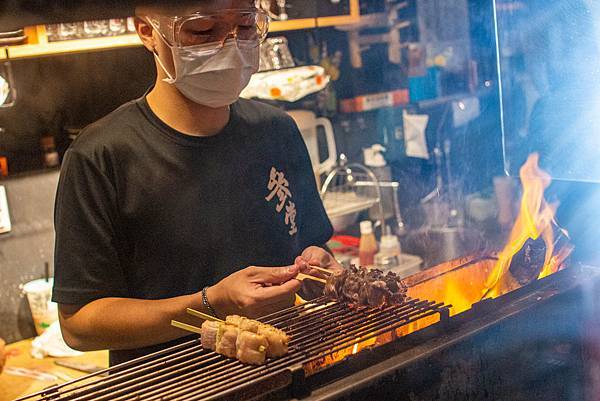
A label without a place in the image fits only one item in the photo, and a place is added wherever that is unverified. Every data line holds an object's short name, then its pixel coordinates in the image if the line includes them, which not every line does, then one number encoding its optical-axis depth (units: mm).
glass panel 2621
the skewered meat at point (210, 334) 1903
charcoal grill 1686
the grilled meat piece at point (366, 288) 2125
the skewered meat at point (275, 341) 1835
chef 2250
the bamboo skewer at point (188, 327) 1942
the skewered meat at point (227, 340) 1851
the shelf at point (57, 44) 3754
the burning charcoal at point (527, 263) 2662
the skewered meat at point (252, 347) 1812
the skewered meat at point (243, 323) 1882
